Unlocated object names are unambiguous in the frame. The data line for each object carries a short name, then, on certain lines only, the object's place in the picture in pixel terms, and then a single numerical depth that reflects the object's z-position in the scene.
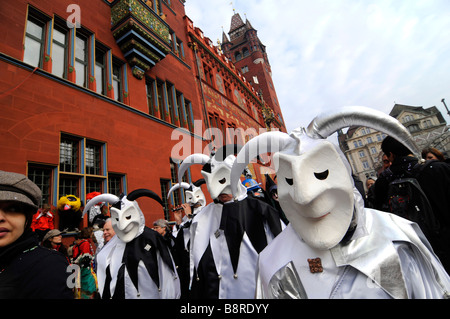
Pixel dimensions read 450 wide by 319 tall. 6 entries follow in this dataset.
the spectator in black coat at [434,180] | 2.05
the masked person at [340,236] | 0.99
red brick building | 5.01
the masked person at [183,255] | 3.31
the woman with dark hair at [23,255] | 1.16
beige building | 37.94
